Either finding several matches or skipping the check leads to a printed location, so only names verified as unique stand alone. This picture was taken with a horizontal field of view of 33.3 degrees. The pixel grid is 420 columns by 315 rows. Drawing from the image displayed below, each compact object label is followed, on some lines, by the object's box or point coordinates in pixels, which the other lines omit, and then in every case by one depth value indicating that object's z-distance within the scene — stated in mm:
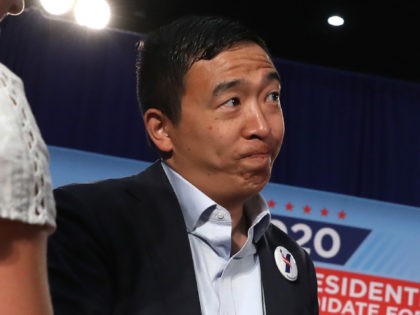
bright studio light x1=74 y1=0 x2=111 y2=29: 3924
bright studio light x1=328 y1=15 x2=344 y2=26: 4895
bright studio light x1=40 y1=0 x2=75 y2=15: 4113
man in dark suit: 1084
